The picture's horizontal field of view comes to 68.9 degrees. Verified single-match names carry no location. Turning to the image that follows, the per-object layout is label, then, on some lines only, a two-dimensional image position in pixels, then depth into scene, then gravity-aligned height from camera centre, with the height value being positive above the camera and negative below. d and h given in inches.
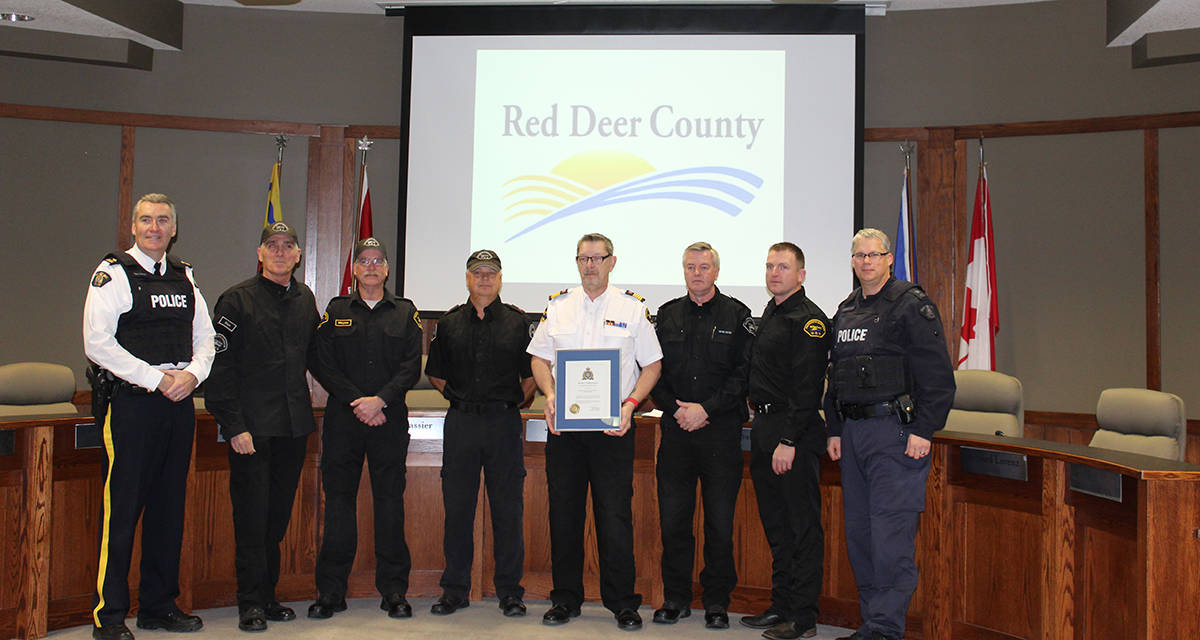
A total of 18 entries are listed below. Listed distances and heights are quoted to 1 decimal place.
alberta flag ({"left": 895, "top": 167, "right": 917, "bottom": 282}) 244.4 +31.6
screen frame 241.4 +92.7
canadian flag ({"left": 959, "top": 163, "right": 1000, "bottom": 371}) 239.8 +17.2
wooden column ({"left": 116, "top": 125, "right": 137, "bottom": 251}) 256.7 +46.2
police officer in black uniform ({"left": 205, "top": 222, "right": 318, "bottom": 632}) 155.9 -11.5
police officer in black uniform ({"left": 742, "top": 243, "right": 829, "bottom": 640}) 154.7 -13.1
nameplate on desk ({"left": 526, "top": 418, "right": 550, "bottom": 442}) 184.2 -16.9
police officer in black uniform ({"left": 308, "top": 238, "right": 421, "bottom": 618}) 165.0 -16.6
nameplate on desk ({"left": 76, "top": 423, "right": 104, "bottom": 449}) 157.1 -17.6
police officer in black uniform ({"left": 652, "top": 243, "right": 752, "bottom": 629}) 159.6 -13.5
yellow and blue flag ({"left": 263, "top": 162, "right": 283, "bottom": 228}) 256.5 +41.6
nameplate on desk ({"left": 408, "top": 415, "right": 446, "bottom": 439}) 184.2 -17.3
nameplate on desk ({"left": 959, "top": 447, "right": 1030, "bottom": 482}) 142.6 -17.1
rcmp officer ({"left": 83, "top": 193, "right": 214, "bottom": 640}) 143.4 -9.8
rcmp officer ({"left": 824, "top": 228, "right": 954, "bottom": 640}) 141.9 -10.0
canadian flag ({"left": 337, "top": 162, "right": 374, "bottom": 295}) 249.6 +34.4
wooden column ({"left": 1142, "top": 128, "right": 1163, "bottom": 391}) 232.4 +22.4
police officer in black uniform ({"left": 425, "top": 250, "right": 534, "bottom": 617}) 168.2 -17.8
